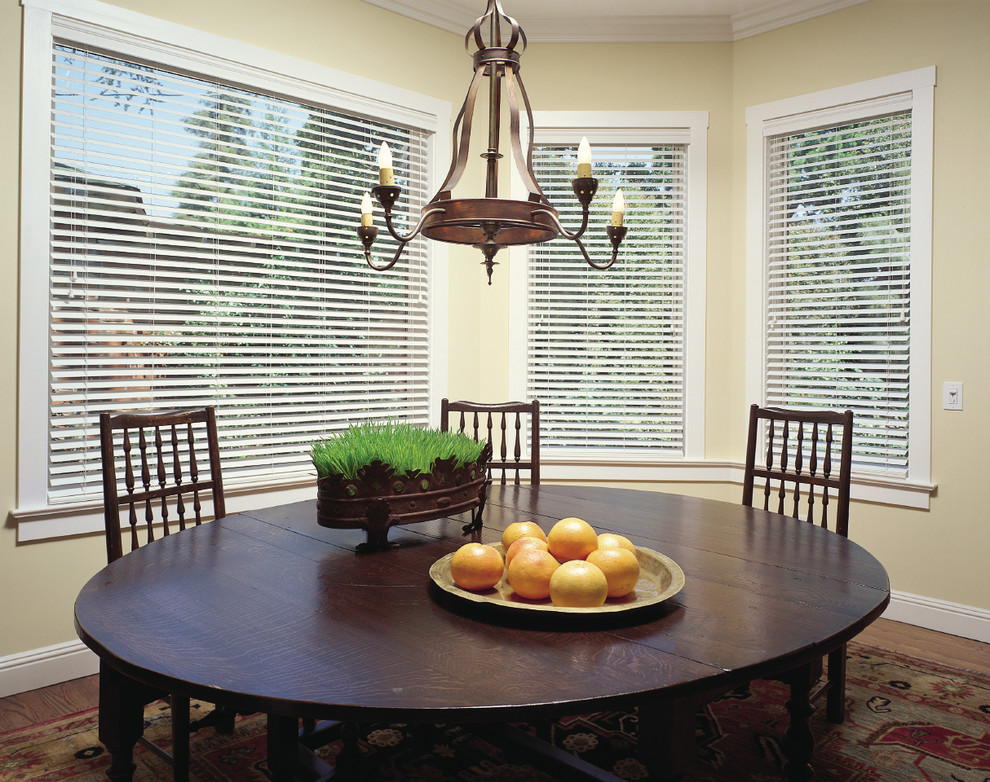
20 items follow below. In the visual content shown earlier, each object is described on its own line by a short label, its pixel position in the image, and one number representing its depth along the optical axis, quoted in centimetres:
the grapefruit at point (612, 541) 146
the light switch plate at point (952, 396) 326
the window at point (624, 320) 406
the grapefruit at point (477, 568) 134
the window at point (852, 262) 340
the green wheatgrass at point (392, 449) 162
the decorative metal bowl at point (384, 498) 164
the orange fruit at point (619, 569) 132
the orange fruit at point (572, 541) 144
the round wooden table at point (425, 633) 102
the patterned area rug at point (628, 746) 208
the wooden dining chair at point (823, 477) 232
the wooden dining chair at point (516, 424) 288
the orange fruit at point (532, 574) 131
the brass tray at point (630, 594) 127
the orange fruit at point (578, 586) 126
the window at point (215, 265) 271
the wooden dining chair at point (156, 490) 183
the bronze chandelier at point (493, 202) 176
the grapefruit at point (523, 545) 140
